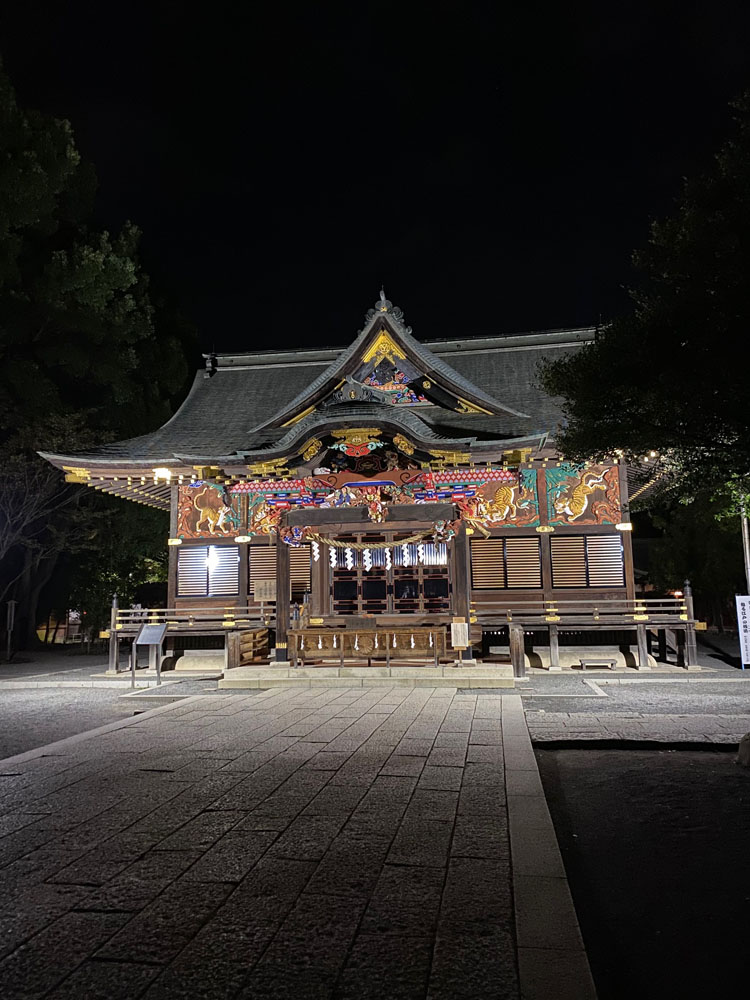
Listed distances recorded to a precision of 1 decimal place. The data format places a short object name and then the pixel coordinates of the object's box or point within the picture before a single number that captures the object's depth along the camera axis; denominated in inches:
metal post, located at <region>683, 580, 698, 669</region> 588.4
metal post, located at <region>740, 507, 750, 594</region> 659.4
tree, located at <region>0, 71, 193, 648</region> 829.7
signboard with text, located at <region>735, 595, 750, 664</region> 477.1
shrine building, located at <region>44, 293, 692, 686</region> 552.1
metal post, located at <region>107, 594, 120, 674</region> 629.9
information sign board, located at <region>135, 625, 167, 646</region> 526.0
